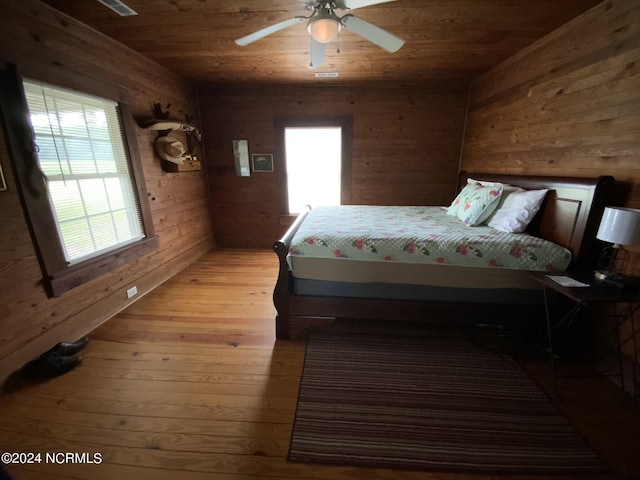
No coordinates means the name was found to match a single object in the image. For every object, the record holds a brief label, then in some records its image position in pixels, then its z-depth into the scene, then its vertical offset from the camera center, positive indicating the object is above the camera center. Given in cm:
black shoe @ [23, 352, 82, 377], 170 -124
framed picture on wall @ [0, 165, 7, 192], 164 -10
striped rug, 124 -132
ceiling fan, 152 +83
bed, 180 -67
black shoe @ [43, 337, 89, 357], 180 -122
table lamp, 130 -32
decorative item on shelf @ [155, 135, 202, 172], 296 +15
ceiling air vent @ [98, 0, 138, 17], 181 +108
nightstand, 136 -67
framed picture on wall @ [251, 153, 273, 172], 399 +4
